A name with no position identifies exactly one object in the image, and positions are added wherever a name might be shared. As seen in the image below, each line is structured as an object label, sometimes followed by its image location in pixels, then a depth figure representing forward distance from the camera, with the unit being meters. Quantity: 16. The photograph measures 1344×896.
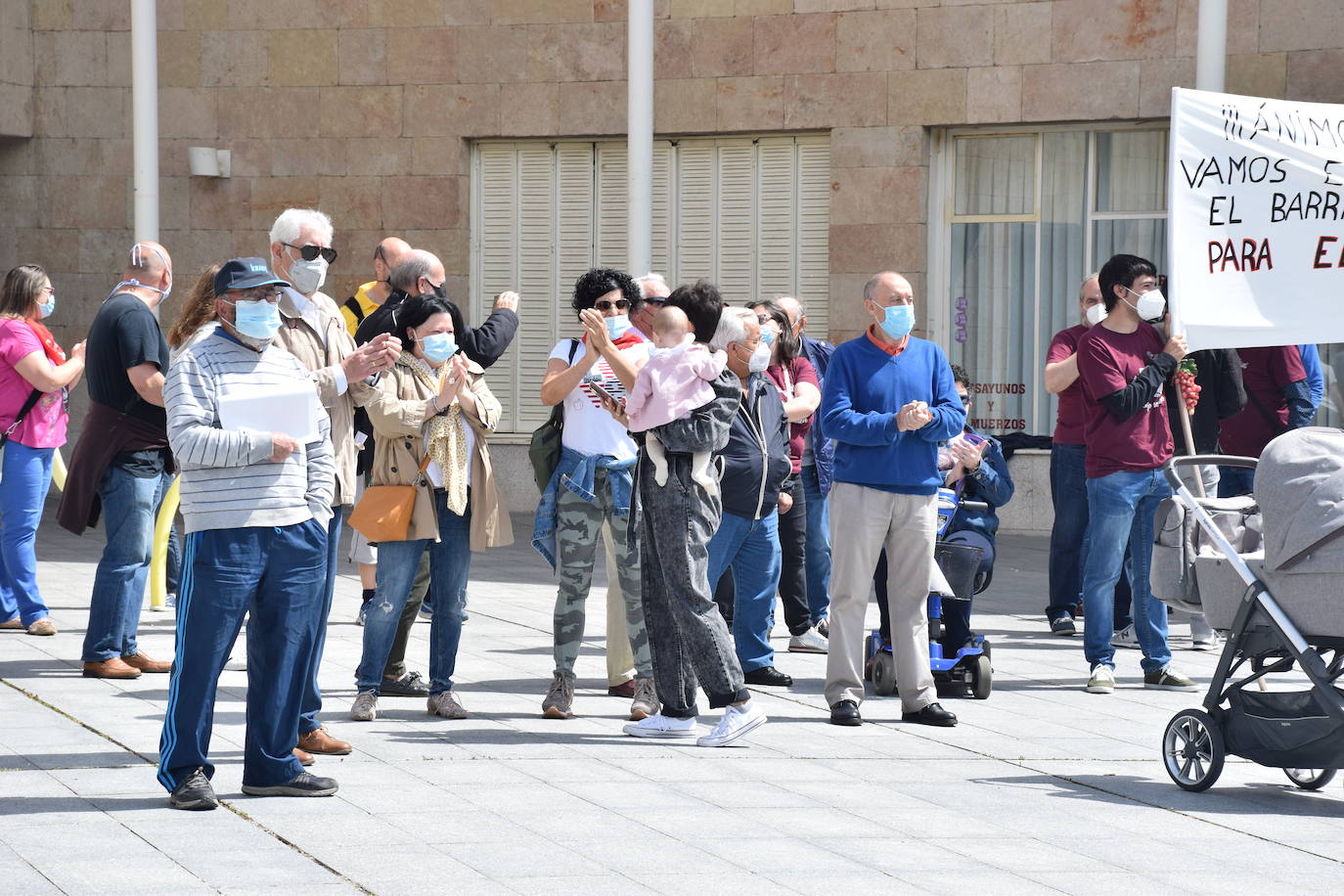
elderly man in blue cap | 11.92
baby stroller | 12.59
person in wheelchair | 17.17
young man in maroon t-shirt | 17.44
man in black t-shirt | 16.73
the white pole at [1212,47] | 27.84
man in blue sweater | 15.66
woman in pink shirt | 19.39
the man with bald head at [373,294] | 20.11
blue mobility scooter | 17.09
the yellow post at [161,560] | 21.37
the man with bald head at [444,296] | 16.06
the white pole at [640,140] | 30.58
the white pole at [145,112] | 31.73
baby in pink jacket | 14.52
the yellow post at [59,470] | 21.52
